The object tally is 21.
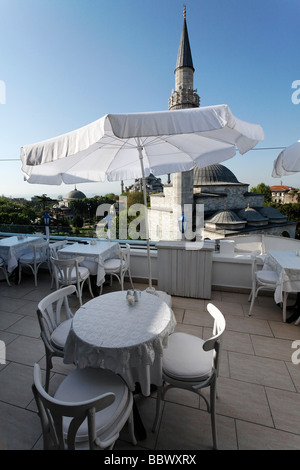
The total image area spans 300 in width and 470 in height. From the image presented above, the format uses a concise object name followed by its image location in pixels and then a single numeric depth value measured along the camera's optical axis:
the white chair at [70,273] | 2.87
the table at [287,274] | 2.58
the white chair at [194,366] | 1.37
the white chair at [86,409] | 0.89
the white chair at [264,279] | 2.81
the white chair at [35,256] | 3.97
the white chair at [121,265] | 3.56
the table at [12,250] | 3.89
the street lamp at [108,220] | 4.53
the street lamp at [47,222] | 4.69
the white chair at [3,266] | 3.93
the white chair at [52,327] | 1.66
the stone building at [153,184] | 54.91
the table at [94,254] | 3.39
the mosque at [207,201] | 21.17
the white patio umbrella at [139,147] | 1.43
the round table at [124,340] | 1.25
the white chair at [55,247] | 3.89
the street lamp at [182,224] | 3.89
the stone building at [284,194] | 51.72
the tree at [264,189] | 51.49
